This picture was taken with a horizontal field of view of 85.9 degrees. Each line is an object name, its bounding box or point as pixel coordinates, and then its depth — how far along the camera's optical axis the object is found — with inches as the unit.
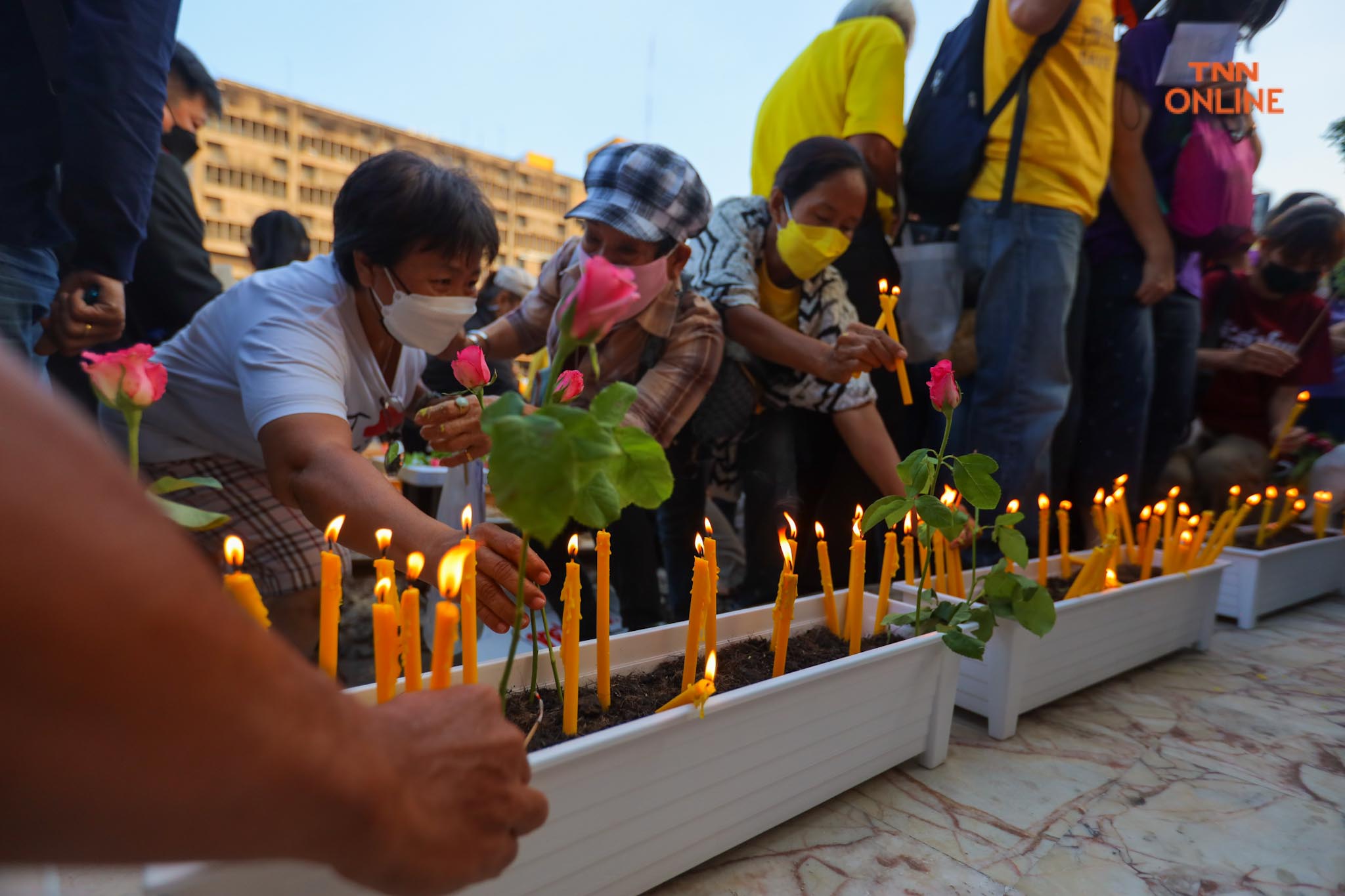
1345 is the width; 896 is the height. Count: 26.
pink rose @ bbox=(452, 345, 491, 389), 33.4
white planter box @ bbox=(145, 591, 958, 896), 24.3
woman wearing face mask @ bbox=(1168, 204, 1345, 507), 107.2
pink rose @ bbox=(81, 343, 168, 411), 27.8
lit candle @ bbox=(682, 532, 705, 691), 33.2
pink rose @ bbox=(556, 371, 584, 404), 28.0
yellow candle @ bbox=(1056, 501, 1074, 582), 58.9
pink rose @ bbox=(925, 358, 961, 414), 40.2
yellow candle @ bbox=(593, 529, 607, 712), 31.7
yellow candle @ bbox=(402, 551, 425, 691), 24.3
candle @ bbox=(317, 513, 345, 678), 23.8
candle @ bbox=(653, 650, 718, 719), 27.9
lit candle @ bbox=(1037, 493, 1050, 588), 56.6
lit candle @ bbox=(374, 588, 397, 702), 23.6
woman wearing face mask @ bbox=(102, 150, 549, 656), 43.6
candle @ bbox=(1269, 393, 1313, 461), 87.7
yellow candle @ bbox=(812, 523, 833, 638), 43.8
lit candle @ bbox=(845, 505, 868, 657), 39.8
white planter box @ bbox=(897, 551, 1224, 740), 46.0
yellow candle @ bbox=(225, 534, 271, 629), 22.8
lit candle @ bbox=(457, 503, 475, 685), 26.6
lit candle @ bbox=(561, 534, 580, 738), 29.4
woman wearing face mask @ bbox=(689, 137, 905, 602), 66.1
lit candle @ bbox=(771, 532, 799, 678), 34.1
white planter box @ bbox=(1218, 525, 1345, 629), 76.0
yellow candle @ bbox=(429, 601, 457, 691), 20.1
